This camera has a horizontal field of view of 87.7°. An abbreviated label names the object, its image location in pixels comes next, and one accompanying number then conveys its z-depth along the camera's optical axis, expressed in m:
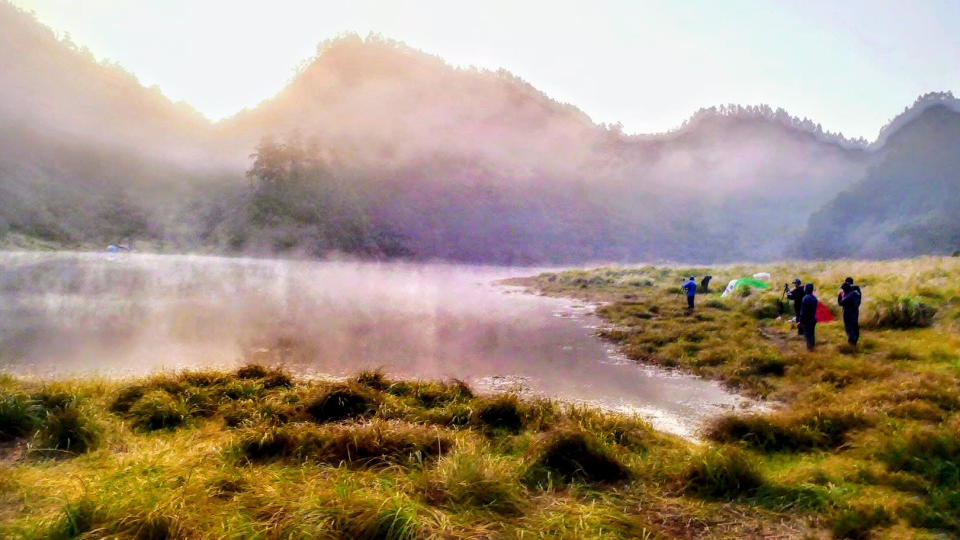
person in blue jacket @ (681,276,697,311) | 28.28
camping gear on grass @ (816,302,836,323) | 21.94
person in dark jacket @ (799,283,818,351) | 17.20
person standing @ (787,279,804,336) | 21.02
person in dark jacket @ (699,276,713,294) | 38.26
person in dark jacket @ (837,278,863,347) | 16.80
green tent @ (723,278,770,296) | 31.86
